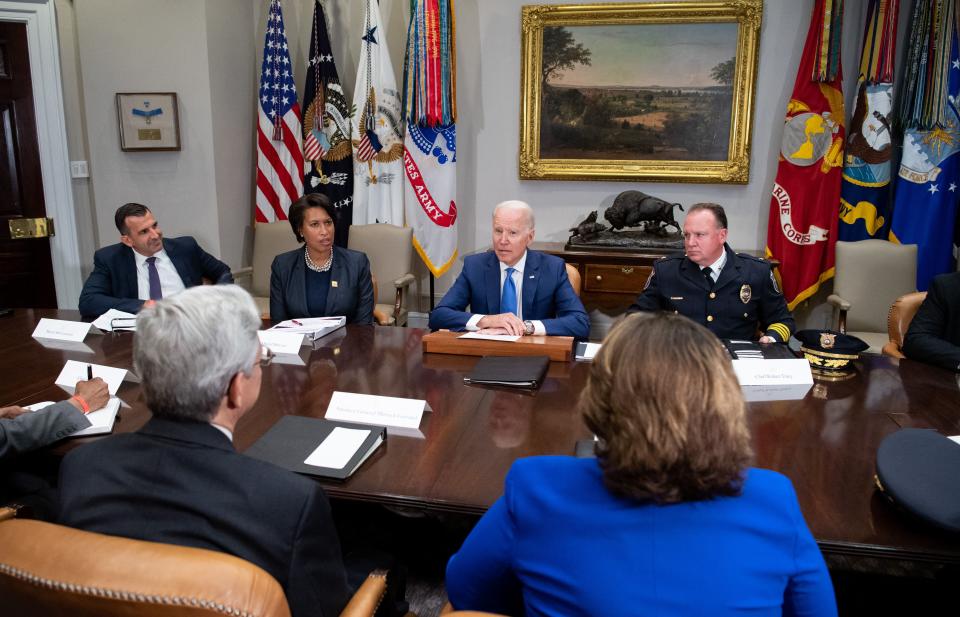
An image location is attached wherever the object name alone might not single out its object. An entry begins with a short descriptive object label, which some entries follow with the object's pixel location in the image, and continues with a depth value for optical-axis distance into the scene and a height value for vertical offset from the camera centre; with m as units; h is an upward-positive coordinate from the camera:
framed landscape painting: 4.61 +0.68
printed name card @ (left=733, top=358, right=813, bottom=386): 2.06 -0.54
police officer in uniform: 2.96 -0.44
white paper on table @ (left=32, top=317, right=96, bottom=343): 2.71 -0.56
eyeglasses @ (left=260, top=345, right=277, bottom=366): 2.11 -0.52
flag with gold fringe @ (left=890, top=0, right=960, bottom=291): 4.04 +0.28
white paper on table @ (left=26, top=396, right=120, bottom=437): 1.79 -0.60
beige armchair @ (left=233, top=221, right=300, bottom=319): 4.56 -0.39
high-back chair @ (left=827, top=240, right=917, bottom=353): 4.03 -0.52
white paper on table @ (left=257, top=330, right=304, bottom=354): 2.43 -0.54
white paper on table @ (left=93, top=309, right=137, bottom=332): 2.82 -0.54
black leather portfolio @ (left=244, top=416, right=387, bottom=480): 1.57 -0.61
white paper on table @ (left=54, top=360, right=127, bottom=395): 2.03 -0.57
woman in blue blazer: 0.88 -0.42
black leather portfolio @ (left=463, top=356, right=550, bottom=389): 2.14 -0.58
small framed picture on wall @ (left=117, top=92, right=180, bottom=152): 4.64 +0.44
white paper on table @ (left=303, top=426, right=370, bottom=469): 1.58 -0.61
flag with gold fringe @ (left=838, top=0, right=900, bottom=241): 4.16 +0.31
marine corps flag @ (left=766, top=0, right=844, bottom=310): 4.25 +0.13
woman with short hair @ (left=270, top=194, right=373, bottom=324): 3.17 -0.40
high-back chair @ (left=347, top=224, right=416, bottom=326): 4.40 -0.41
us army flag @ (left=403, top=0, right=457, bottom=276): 4.67 +0.38
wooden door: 4.47 +0.07
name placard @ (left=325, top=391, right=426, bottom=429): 1.84 -0.59
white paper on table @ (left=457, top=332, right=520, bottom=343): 2.49 -0.53
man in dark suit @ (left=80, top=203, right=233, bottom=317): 3.23 -0.40
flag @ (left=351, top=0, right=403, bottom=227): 4.84 +0.37
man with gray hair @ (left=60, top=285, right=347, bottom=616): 1.08 -0.46
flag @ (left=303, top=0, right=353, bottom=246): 4.96 +0.40
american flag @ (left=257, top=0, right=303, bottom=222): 4.92 +0.40
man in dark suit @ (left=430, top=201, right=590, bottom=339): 2.96 -0.41
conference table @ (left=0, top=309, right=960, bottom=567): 1.42 -0.62
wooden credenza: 4.38 -0.52
